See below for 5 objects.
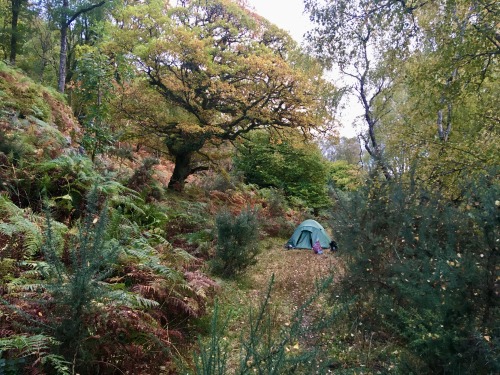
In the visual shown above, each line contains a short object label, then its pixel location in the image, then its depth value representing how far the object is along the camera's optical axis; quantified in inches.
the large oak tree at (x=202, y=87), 426.3
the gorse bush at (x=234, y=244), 258.7
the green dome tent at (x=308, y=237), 440.1
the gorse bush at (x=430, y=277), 91.8
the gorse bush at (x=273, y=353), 64.3
